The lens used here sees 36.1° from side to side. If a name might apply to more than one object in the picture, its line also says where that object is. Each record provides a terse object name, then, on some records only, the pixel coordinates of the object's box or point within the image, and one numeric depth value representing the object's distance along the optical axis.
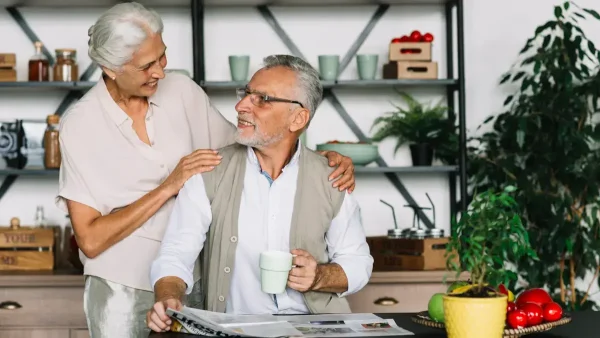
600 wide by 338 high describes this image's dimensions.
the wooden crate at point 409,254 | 4.07
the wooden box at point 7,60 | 4.26
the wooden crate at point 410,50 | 4.28
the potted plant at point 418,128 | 4.32
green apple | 2.14
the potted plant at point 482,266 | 1.88
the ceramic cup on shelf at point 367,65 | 4.26
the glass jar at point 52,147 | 4.22
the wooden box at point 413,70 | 4.29
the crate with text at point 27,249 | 4.12
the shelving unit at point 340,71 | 4.23
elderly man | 2.58
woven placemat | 2.05
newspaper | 2.05
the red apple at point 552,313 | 2.12
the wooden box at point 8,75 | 4.25
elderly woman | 2.63
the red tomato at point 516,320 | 2.07
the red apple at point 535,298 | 2.14
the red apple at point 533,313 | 2.10
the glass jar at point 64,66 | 4.25
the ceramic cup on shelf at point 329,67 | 4.23
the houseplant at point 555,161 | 4.20
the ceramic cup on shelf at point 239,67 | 4.19
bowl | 4.20
